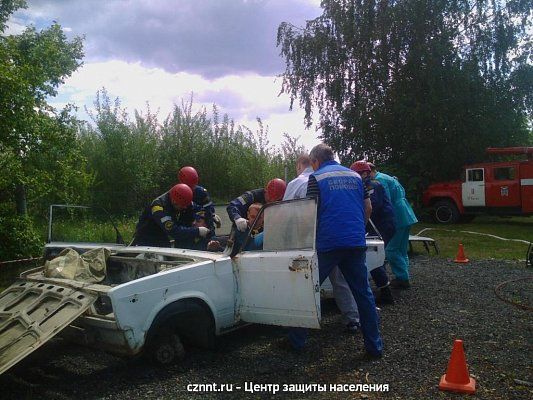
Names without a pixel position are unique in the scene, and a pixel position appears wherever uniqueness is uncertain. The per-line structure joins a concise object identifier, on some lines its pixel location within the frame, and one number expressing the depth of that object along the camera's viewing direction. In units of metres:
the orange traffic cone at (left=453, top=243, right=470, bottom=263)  9.47
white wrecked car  3.95
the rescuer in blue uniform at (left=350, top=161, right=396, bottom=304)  6.25
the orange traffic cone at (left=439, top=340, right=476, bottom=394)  3.70
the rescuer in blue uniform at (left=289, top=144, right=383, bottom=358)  4.36
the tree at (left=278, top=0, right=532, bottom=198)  17.81
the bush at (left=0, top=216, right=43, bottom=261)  8.17
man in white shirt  5.15
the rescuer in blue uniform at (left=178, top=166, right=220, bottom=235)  6.65
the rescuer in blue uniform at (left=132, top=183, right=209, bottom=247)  5.79
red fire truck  16.17
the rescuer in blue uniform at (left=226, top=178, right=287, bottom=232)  5.56
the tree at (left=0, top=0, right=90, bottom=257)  7.45
